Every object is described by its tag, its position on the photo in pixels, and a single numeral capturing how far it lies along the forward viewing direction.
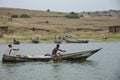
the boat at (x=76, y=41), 71.39
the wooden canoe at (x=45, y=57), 30.97
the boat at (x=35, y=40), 70.24
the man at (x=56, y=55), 31.45
